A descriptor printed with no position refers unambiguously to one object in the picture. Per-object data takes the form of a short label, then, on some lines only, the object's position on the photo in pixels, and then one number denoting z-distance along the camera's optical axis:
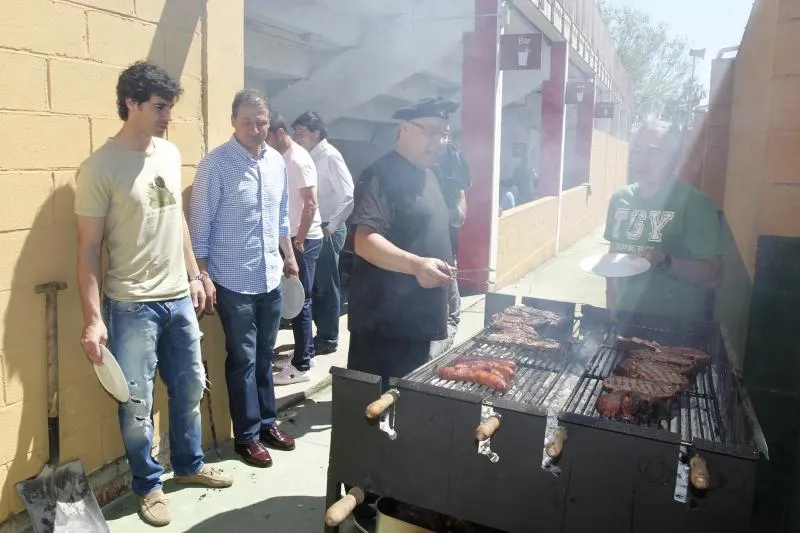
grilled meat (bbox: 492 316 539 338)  3.91
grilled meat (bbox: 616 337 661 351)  3.62
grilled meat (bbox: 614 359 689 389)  3.11
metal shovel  3.03
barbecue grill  2.11
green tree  43.47
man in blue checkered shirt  3.73
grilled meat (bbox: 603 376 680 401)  2.90
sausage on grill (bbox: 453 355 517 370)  3.25
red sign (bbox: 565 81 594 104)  12.90
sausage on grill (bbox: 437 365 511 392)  3.02
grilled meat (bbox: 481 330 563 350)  3.63
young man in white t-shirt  3.00
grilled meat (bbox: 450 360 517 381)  3.15
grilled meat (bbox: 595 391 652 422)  2.77
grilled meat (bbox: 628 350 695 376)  3.29
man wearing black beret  3.41
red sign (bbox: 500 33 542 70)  8.33
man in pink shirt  5.24
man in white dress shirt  5.96
